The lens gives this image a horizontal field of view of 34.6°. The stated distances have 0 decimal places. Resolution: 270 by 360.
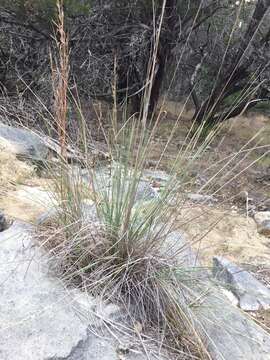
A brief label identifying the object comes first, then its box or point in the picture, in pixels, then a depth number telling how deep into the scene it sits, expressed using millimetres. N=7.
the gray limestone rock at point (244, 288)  2174
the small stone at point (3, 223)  1924
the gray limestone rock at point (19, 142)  3701
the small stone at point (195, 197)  1926
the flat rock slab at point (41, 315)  1292
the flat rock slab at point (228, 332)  1464
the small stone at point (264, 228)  3462
